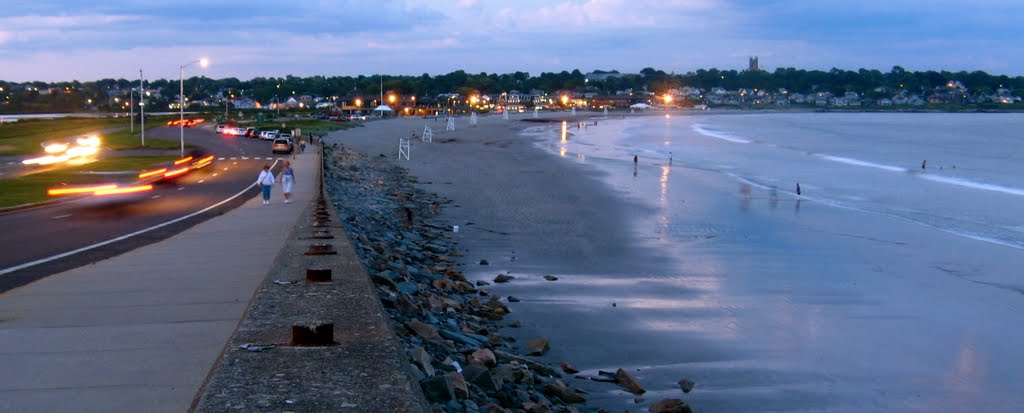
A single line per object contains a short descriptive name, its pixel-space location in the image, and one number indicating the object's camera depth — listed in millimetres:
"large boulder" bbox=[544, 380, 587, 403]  10234
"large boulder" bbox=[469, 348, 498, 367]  10305
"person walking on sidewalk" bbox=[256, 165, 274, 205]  24938
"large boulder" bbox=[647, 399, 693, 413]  9945
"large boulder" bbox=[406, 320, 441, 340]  10281
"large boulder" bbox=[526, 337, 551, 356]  12492
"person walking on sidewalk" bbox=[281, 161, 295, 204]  25625
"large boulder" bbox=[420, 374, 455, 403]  7121
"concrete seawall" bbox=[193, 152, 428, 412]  5227
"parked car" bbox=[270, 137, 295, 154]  53844
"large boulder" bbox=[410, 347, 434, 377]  8220
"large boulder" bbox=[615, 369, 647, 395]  11070
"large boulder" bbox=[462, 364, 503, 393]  8945
